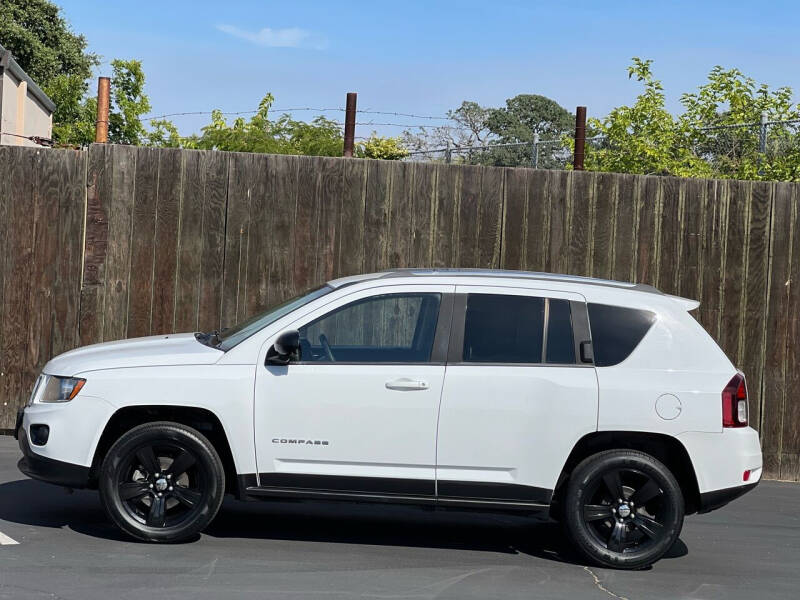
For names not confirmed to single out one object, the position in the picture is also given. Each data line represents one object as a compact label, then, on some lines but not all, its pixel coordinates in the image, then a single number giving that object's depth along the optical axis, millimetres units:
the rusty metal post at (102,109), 10070
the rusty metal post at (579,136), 10289
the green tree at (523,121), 34019
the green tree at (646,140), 13383
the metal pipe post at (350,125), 10070
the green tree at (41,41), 40969
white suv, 6477
